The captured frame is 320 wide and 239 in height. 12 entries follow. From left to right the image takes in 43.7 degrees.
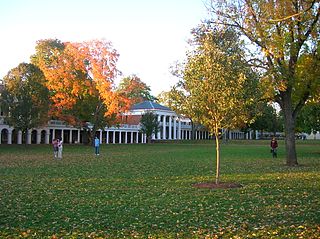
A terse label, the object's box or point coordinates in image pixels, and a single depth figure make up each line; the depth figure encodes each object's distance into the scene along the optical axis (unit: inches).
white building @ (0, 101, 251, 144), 2620.6
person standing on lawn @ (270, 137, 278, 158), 1348.9
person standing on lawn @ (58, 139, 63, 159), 1255.5
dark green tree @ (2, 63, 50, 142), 1942.7
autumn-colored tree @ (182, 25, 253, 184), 575.8
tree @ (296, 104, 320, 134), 1445.6
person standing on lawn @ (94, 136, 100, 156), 1445.1
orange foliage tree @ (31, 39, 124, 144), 2058.7
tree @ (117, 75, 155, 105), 2077.9
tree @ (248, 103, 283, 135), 4008.4
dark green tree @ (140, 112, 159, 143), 3193.9
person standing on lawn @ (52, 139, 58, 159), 1264.8
